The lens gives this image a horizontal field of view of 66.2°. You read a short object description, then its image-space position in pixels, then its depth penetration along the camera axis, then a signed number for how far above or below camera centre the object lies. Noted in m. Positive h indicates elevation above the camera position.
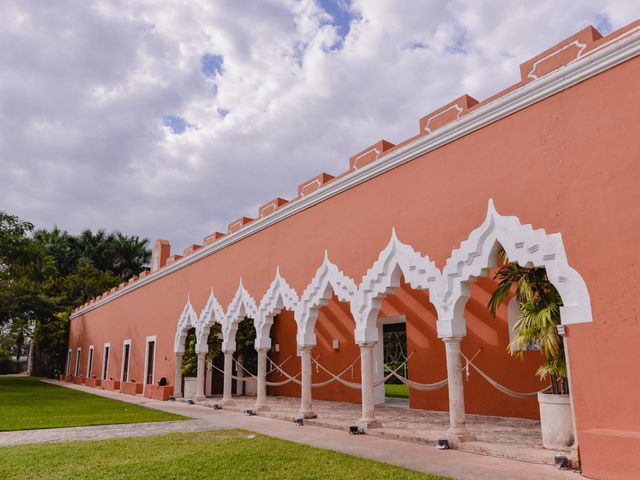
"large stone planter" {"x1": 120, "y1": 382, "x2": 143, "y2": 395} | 15.02 -1.10
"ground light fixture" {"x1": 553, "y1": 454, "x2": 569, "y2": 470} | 4.42 -0.99
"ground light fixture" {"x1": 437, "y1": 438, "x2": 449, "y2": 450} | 5.47 -1.03
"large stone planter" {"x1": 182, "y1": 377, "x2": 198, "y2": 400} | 12.38 -0.89
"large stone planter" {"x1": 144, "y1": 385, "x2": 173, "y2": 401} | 12.82 -1.05
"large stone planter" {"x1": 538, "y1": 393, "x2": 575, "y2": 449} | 4.89 -0.72
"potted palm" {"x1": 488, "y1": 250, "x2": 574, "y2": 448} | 4.94 +0.09
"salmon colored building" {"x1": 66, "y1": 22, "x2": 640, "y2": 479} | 4.44 +1.26
